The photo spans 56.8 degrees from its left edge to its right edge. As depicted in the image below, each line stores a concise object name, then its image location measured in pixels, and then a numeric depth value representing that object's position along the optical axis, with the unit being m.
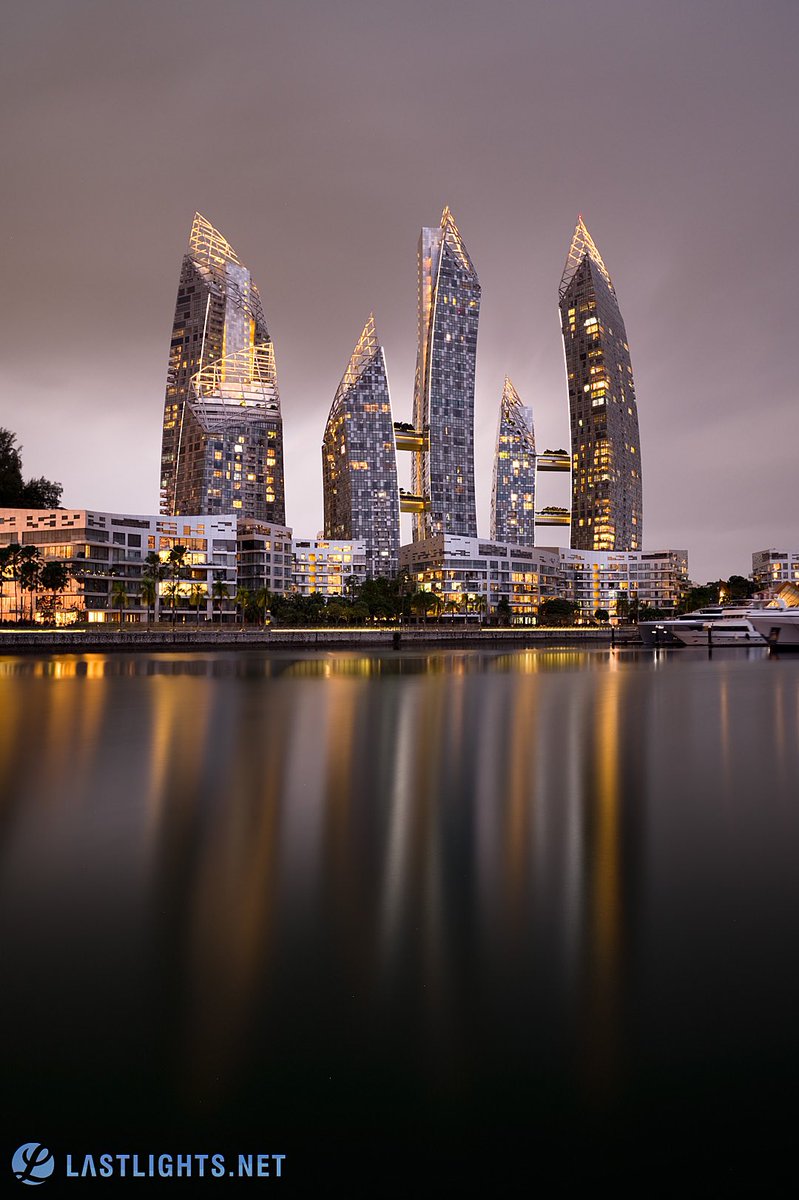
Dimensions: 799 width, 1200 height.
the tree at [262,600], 133.25
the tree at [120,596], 120.50
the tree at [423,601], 163.25
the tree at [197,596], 138.25
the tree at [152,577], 118.25
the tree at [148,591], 117.69
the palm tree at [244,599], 133.29
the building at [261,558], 161.75
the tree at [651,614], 189.09
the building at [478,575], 186.25
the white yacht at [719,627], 113.56
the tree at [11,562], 110.38
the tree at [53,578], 112.19
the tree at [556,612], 185.12
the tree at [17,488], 133.00
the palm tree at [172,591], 126.31
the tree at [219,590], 131.40
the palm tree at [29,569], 110.62
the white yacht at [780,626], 97.62
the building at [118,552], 124.44
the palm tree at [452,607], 175.00
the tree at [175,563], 124.75
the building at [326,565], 178.00
